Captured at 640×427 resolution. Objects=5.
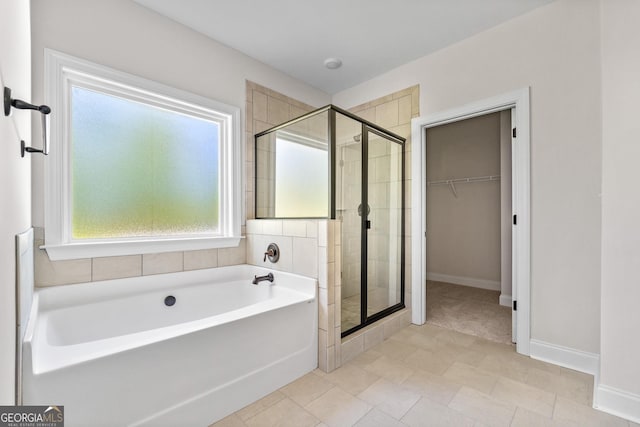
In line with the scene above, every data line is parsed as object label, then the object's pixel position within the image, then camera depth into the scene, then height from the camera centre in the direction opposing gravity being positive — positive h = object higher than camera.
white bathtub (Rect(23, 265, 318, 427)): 1.11 -0.71
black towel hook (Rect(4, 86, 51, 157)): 0.81 +0.33
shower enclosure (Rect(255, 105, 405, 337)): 2.24 +0.19
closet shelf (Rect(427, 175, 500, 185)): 4.04 +0.48
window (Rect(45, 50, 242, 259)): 1.83 +0.36
